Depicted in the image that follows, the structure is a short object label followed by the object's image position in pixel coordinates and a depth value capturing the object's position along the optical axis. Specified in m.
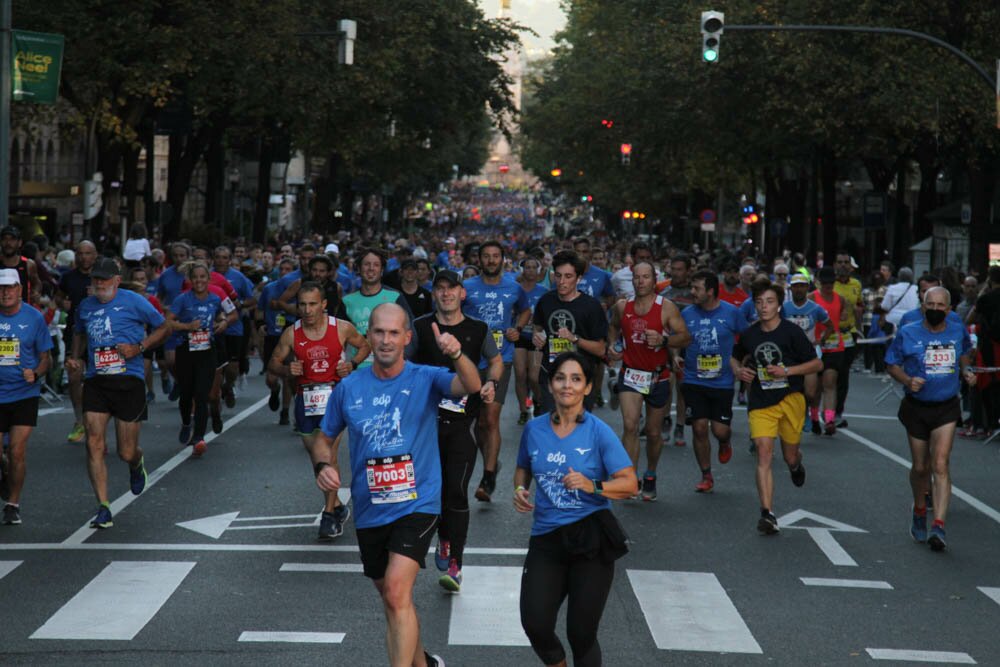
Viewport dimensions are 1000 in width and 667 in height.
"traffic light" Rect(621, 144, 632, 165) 53.12
